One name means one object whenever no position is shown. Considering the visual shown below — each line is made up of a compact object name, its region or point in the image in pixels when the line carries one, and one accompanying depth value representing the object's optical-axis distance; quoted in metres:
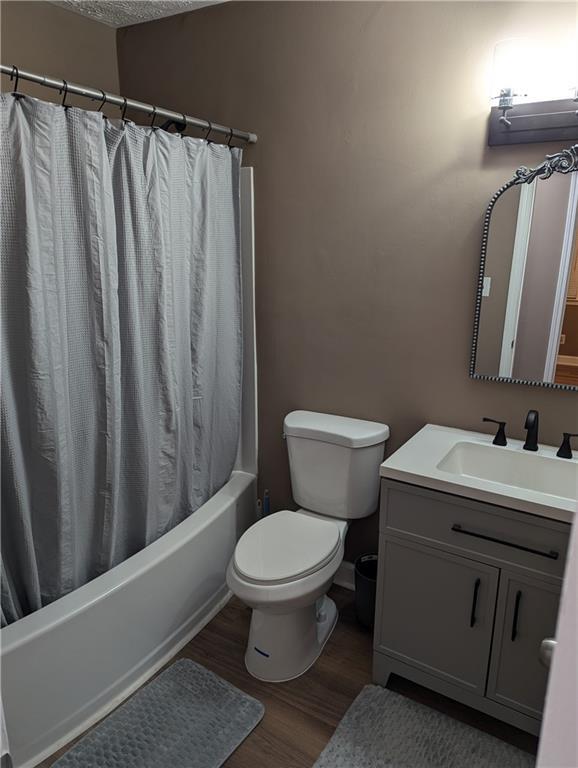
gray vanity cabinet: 1.57
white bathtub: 1.60
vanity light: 1.67
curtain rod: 1.47
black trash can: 2.17
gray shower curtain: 1.55
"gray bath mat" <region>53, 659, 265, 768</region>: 1.68
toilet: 1.86
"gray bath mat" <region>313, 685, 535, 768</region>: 1.68
